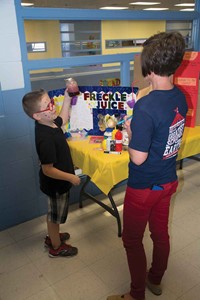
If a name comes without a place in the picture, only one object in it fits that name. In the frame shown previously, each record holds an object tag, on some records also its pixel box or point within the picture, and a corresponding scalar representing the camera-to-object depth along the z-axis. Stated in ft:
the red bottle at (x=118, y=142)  5.83
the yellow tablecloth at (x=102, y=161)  5.42
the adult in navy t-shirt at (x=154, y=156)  3.41
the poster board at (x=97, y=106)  6.42
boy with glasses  4.94
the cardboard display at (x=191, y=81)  7.14
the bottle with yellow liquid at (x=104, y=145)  5.89
